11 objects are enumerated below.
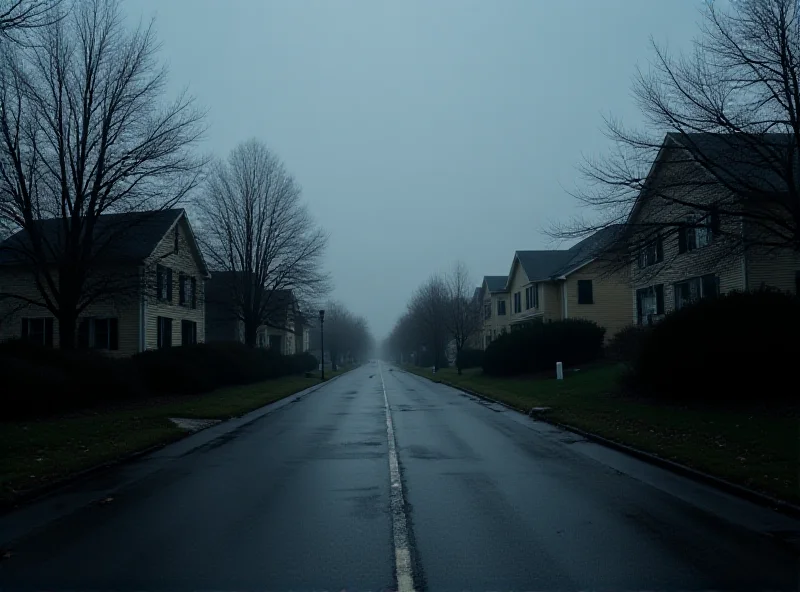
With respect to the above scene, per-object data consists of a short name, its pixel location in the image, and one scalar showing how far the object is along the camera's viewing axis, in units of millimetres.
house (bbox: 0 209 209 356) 34906
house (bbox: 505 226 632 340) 47219
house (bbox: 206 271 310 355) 45719
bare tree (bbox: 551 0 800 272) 17031
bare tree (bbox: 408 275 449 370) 63875
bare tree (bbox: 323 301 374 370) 97350
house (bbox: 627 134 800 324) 18625
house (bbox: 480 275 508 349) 65438
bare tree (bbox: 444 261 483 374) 55562
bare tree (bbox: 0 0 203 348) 23547
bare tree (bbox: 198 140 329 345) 44031
